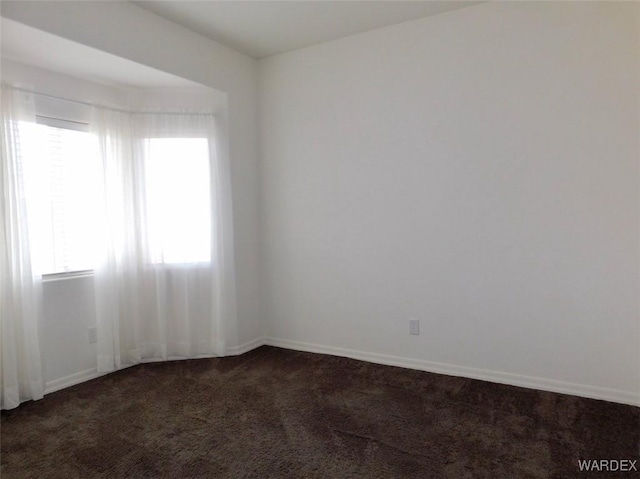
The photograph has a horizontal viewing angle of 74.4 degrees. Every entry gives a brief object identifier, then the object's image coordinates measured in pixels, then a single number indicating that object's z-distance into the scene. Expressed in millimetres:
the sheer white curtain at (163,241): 3607
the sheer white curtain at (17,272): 2887
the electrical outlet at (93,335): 3578
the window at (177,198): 3818
